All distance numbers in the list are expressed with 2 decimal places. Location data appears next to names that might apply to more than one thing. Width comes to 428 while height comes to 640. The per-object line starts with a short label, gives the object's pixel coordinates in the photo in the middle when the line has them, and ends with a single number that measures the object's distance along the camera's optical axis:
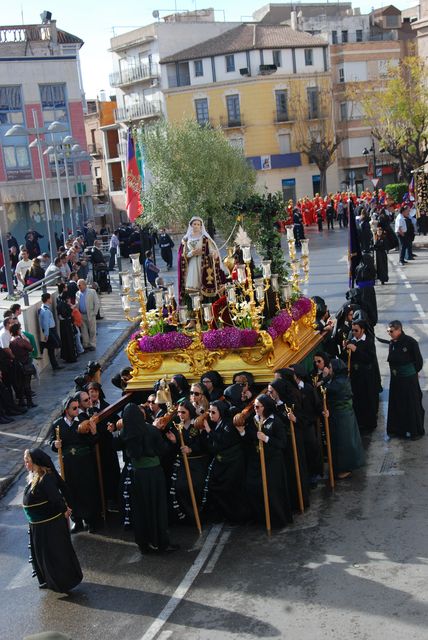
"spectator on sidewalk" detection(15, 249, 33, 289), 23.05
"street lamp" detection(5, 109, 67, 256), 24.64
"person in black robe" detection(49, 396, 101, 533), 9.80
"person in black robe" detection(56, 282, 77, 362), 18.78
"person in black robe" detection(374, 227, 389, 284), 23.48
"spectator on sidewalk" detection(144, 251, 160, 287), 25.15
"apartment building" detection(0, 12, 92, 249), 44.31
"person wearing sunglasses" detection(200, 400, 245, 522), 9.48
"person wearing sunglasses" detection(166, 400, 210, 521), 9.61
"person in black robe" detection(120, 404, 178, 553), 8.98
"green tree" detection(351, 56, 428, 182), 47.53
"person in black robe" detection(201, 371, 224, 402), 10.55
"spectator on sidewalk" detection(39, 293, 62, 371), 17.84
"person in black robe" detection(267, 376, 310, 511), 9.75
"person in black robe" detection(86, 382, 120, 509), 10.29
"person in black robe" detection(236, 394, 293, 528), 9.29
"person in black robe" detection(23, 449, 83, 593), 8.34
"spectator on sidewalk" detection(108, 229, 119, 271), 32.59
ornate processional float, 11.21
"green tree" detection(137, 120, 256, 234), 43.47
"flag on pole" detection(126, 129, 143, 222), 26.75
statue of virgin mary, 12.97
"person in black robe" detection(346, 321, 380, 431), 12.42
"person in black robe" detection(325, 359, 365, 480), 10.66
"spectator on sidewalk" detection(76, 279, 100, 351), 19.80
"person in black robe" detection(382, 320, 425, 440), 11.75
